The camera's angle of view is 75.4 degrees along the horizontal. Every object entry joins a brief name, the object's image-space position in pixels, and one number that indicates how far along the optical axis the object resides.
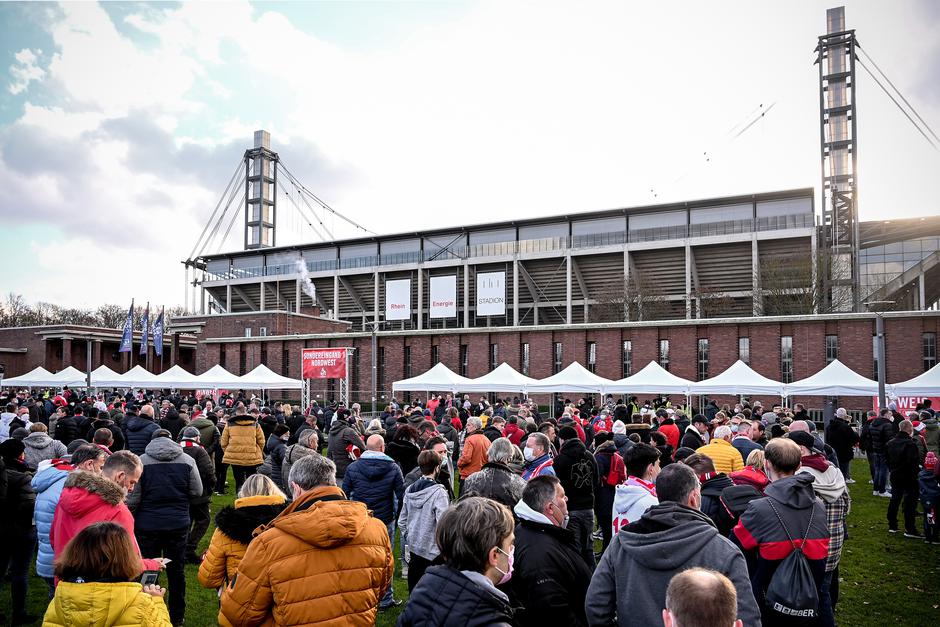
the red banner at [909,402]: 19.44
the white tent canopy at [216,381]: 25.22
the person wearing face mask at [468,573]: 2.52
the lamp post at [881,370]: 17.34
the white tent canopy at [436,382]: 24.23
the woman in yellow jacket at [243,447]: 10.38
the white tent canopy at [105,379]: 28.08
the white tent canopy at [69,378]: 29.05
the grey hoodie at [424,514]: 5.61
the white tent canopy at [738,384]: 19.09
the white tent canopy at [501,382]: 23.37
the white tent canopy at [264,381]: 25.36
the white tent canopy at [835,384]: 18.20
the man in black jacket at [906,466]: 9.66
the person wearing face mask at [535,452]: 6.82
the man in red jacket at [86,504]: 4.43
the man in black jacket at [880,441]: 12.11
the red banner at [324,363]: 25.97
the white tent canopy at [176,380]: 26.72
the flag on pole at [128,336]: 31.22
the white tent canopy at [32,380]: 29.69
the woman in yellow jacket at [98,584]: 2.85
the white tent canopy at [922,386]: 17.42
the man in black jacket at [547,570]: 3.43
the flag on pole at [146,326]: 32.15
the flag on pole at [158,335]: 30.78
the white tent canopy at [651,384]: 20.84
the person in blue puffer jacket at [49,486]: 5.48
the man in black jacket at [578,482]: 6.38
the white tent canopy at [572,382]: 21.98
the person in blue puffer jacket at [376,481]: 6.61
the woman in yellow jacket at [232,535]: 4.06
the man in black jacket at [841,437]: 12.44
